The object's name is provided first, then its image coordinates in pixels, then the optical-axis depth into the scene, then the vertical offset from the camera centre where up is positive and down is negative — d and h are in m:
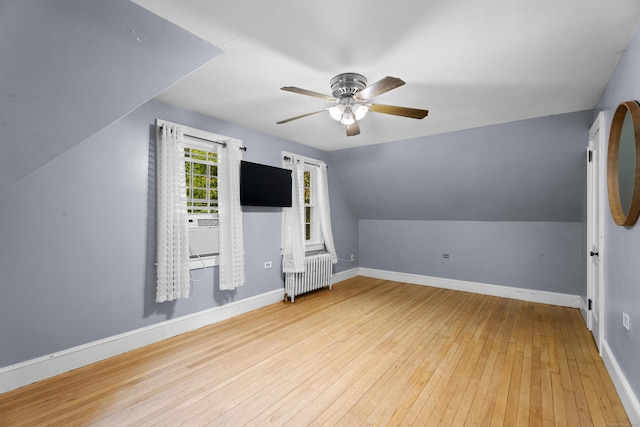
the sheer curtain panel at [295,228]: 4.50 -0.26
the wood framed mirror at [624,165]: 1.79 +0.33
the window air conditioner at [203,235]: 3.44 -0.28
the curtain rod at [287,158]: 4.57 +0.88
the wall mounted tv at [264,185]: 3.87 +0.40
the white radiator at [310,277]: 4.50 -1.11
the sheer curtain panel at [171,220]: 3.04 -0.07
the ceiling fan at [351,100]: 2.41 +0.96
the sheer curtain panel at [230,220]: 3.62 -0.10
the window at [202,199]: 3.46 +0.17
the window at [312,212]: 5.26 +0.00
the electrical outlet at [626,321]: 1.97 -0.81
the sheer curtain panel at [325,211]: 5.20 +0.01
